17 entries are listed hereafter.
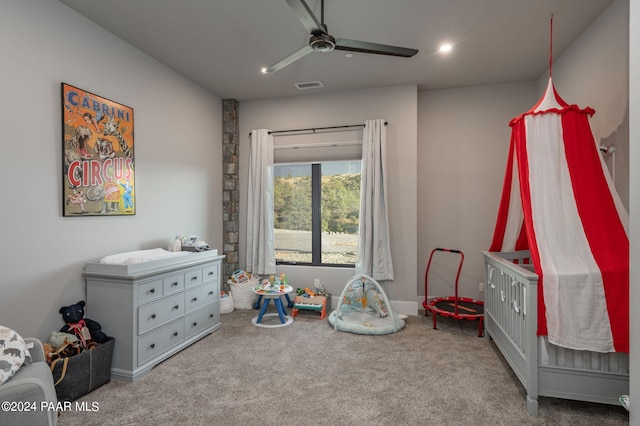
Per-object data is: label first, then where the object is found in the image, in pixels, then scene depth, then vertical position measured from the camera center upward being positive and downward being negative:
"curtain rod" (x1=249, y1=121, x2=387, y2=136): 4.24 +1.04
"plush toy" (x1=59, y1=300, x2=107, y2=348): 2.43 -0.82
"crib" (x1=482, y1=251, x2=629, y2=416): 2.00 -0.93
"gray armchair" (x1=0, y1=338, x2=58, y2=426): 1.42 -0.79
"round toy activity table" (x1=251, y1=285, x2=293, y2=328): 3.64 -1.02
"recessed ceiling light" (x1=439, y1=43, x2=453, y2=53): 3.18 +1.53
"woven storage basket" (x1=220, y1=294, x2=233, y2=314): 4.11 -1.11
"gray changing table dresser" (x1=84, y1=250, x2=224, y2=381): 2.52 -0.76
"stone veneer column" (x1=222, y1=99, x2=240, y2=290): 4.60 +0.36
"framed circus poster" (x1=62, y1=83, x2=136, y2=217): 2.58 +0.45
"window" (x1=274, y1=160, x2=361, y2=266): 4.43 -0.01
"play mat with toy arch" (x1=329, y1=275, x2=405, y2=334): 3.46 -1.12
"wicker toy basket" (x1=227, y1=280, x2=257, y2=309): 4.29 -1.03
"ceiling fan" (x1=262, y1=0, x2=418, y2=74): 2.12 +1.14
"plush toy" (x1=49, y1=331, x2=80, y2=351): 2.32 -0.87
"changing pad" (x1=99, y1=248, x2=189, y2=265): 2.70 -0.37
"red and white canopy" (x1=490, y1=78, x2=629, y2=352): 1.97 -0.11
